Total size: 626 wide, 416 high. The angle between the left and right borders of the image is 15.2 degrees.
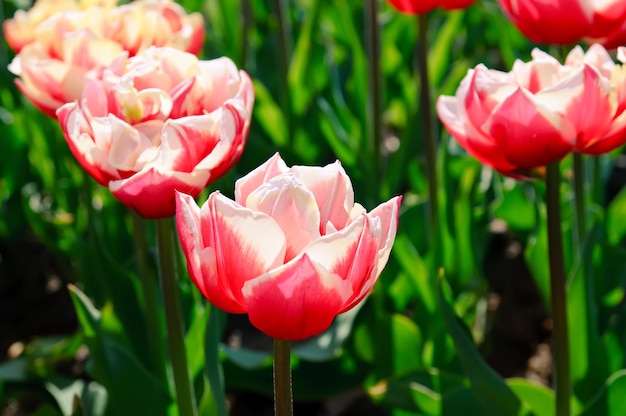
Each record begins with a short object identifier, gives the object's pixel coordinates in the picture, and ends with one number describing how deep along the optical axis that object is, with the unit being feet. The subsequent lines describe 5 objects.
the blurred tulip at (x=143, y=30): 3.80
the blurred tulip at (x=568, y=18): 3.63
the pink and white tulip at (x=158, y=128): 3.31
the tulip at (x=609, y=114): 3.36
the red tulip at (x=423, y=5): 3.93
